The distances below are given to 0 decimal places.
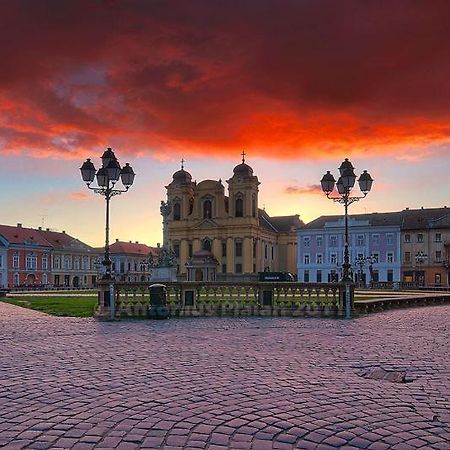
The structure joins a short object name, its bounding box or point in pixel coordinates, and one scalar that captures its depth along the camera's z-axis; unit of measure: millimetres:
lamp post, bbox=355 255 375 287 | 71912
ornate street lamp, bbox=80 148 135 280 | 19922
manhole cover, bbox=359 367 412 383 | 8008
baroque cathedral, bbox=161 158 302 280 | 89062
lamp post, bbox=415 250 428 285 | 81125
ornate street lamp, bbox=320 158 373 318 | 21094
